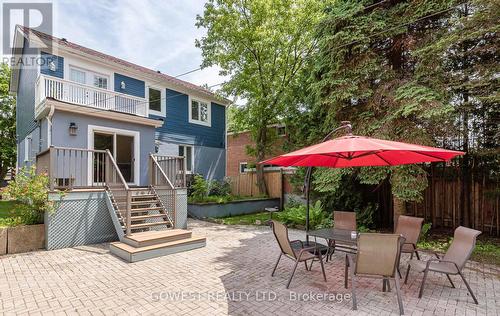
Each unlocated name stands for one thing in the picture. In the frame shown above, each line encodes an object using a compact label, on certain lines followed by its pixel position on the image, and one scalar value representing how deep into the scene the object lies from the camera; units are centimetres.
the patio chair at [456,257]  381
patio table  446
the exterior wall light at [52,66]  996
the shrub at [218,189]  1414
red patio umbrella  368
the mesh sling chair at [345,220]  563
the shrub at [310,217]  874
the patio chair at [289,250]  434
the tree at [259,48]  1168
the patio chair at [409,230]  489
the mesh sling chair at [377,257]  355
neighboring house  1770
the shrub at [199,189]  1166
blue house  700
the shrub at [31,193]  609
